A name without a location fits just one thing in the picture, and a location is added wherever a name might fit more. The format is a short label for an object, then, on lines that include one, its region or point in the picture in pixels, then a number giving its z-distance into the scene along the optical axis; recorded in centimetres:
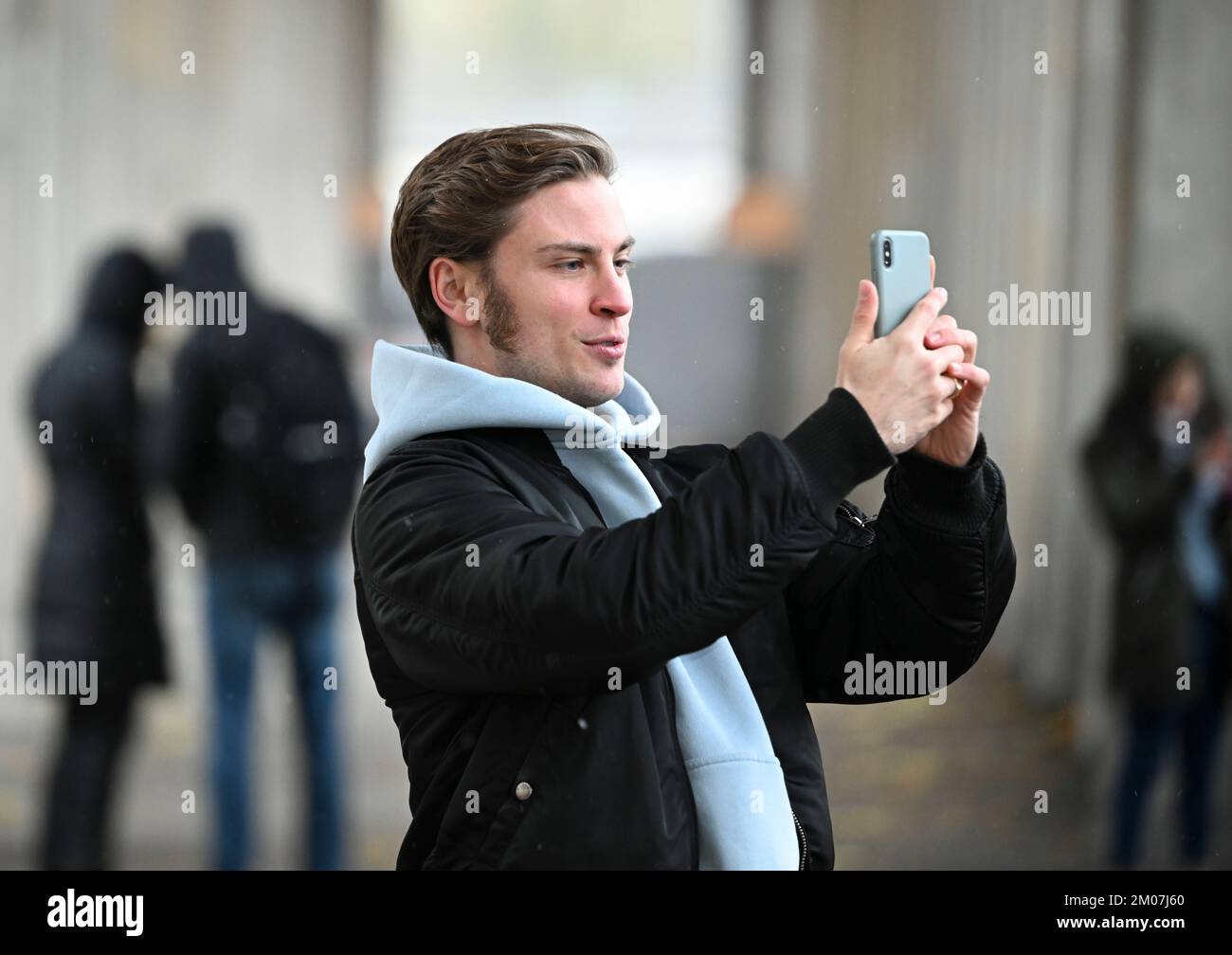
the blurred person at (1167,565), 791
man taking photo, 267
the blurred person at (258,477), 768
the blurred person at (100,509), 774
